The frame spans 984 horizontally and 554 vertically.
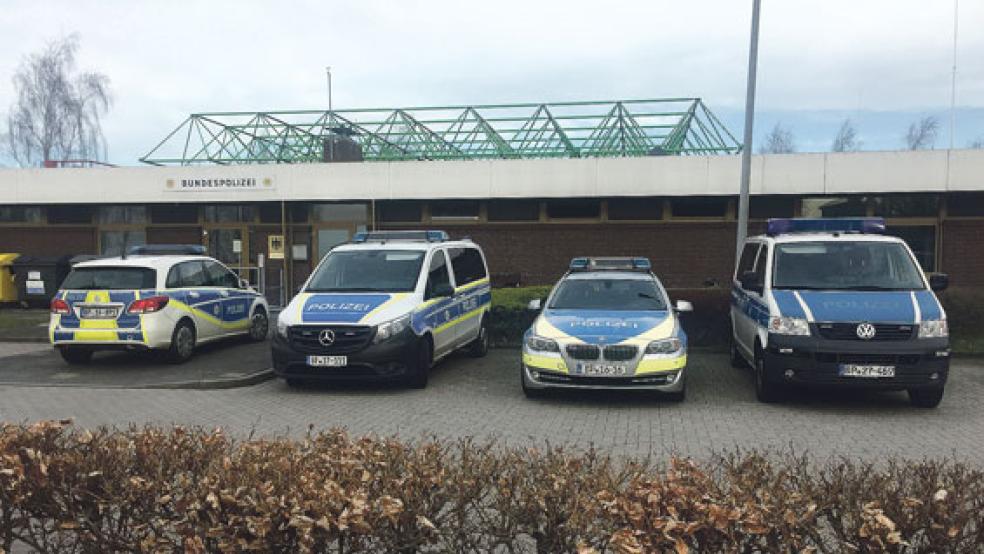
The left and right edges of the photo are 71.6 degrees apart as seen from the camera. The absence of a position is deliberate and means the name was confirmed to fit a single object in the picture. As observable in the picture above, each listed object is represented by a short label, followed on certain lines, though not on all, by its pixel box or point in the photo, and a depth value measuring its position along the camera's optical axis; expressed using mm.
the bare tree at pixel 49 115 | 51844
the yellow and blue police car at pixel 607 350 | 7770
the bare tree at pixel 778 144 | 69812
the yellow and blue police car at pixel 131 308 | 9977
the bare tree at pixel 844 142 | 50369
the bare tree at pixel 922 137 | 40888
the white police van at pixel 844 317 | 7402
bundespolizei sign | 17281
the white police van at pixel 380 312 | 8523
